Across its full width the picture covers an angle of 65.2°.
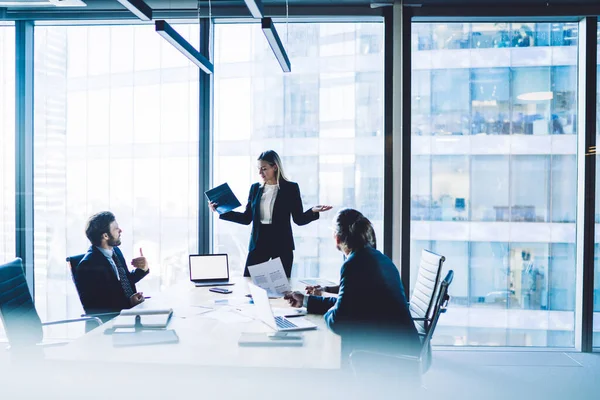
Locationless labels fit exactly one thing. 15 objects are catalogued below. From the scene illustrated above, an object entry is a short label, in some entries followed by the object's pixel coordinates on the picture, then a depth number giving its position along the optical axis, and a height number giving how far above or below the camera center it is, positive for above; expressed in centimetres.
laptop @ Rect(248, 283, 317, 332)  181 -53
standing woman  354 -19
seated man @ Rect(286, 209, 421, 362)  200 -52
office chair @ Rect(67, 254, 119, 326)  265 -53
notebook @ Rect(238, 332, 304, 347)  180 -59
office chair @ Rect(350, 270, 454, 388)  194 -74
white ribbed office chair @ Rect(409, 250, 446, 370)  255 -59
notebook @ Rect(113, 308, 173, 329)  204 -60
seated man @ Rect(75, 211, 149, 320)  263 -49
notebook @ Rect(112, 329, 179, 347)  181 -59
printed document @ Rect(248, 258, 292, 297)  269 -51
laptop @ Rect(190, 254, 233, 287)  309 -53
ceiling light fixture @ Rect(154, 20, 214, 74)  237 +80
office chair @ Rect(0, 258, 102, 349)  221 -61
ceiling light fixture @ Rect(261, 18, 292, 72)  242 +84
